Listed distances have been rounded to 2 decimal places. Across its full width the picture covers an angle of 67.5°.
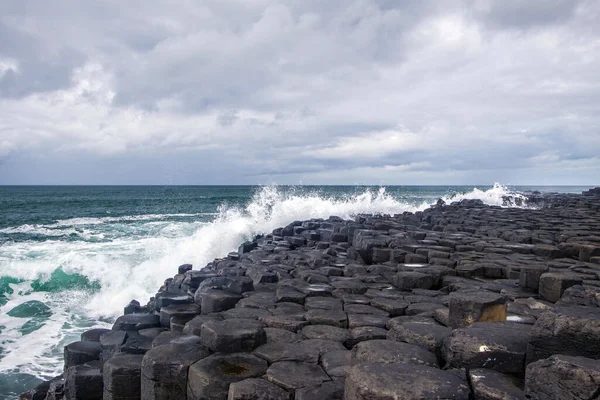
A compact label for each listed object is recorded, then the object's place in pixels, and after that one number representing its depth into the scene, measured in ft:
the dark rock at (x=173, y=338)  12.86
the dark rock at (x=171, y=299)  18.33
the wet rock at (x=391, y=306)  16.34
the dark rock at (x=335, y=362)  11.07
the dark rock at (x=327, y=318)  14.90
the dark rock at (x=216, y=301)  16.93
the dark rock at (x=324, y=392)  9.74
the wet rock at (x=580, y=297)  13.55
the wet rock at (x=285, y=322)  14.65
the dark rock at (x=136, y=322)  16.87
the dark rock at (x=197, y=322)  14.62
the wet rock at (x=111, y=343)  15.19
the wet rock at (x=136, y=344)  14.40
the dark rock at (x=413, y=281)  20.08
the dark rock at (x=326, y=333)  13.67
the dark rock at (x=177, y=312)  16.80
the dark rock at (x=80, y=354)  16.19
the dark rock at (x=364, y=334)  13.50
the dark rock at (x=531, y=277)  18.21
